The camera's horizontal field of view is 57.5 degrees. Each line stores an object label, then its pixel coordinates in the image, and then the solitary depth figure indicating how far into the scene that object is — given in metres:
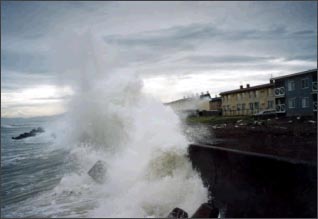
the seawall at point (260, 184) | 4.71
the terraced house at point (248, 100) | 32.30
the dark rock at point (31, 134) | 45.53
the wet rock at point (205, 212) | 5.68
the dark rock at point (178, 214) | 5.85
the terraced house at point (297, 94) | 24.06
